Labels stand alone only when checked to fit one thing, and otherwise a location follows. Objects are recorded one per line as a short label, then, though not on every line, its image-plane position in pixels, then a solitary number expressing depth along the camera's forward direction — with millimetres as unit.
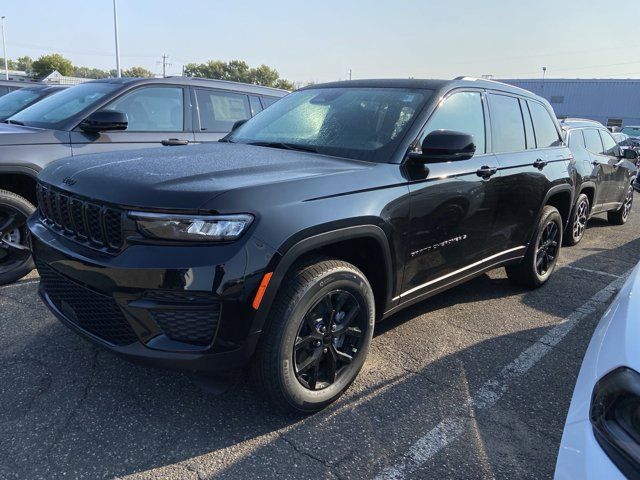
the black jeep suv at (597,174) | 6988
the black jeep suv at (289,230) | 2186
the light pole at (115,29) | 36250
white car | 1301
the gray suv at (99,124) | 4125
